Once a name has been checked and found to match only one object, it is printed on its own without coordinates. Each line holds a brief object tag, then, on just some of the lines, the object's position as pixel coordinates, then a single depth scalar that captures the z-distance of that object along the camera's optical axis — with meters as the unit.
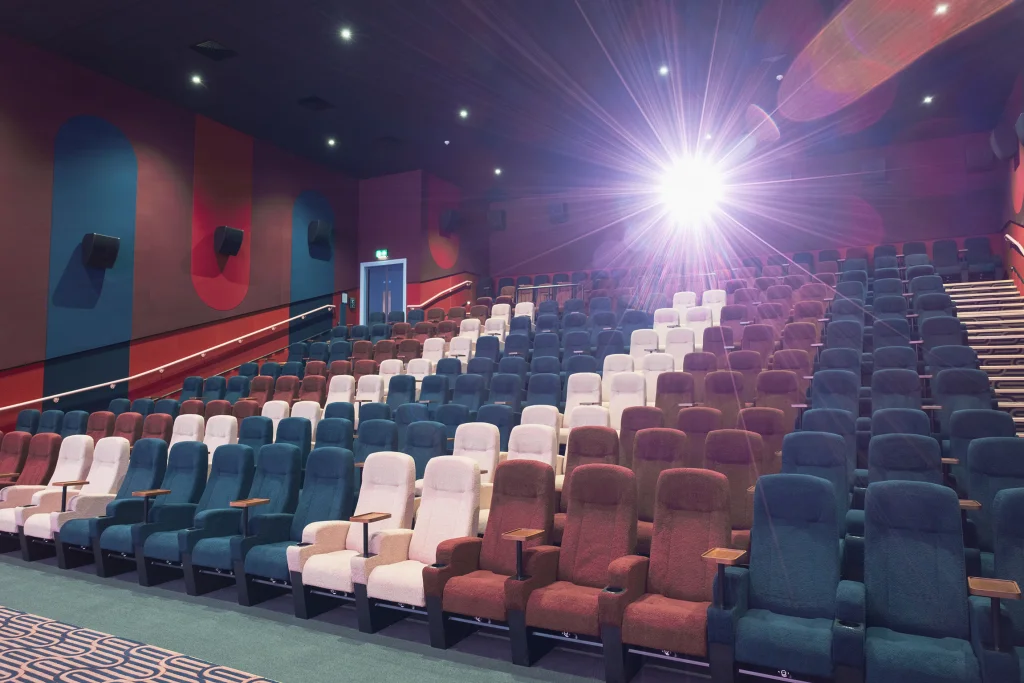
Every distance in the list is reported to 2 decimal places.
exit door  12.73
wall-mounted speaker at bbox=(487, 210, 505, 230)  13.88
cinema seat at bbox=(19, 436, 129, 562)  4.86
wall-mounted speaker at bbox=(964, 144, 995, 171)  9.96
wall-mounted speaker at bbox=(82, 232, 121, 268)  8.22
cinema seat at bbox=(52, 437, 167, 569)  4.58
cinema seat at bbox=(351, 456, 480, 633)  3.31
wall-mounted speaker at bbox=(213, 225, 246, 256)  9.92
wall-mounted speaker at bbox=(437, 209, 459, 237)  12.95
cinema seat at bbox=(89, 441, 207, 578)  4.41
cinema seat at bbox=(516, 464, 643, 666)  2.87
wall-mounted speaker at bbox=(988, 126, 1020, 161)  8.59
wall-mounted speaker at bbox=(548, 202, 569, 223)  13.30
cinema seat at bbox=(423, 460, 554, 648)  3.06
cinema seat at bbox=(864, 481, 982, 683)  2.56
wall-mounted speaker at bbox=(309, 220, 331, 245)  11.73
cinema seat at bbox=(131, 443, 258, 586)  4.19
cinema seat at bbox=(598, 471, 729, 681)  2.66
